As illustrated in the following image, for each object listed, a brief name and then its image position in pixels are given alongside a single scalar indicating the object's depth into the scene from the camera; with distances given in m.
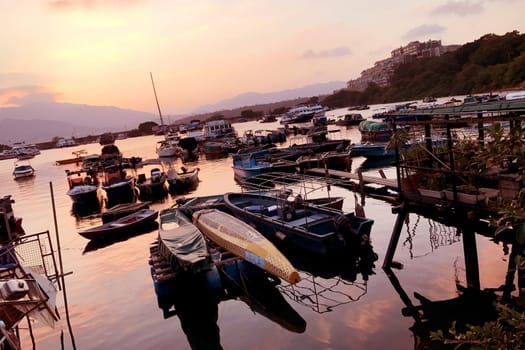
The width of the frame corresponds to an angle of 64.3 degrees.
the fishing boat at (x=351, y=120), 87.75
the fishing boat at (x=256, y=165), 37.50
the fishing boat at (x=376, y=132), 51.91
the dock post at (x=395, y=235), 14.10
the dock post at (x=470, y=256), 12.54
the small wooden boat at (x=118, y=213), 27.55
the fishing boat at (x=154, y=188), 38.78
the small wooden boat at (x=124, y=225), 24.03
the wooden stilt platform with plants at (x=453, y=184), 10.96
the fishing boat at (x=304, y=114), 104.59
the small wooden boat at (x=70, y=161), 89.99
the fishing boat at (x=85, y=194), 37.38
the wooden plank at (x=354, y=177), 25.97
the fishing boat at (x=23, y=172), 73.81
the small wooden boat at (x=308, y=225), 15.94
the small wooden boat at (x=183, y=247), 13.52
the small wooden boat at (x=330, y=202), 20.56
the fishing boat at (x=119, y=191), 38.38
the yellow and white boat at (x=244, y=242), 13.06
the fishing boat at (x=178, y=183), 39.00
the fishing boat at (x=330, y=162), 37.44
